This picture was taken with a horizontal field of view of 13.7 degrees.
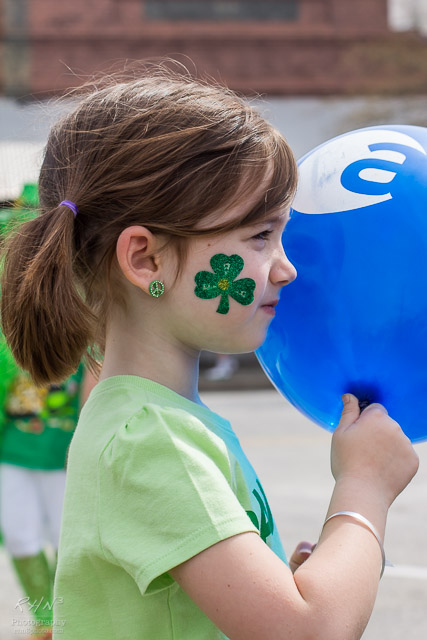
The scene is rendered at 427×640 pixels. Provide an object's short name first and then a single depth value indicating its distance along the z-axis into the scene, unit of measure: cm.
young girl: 118
